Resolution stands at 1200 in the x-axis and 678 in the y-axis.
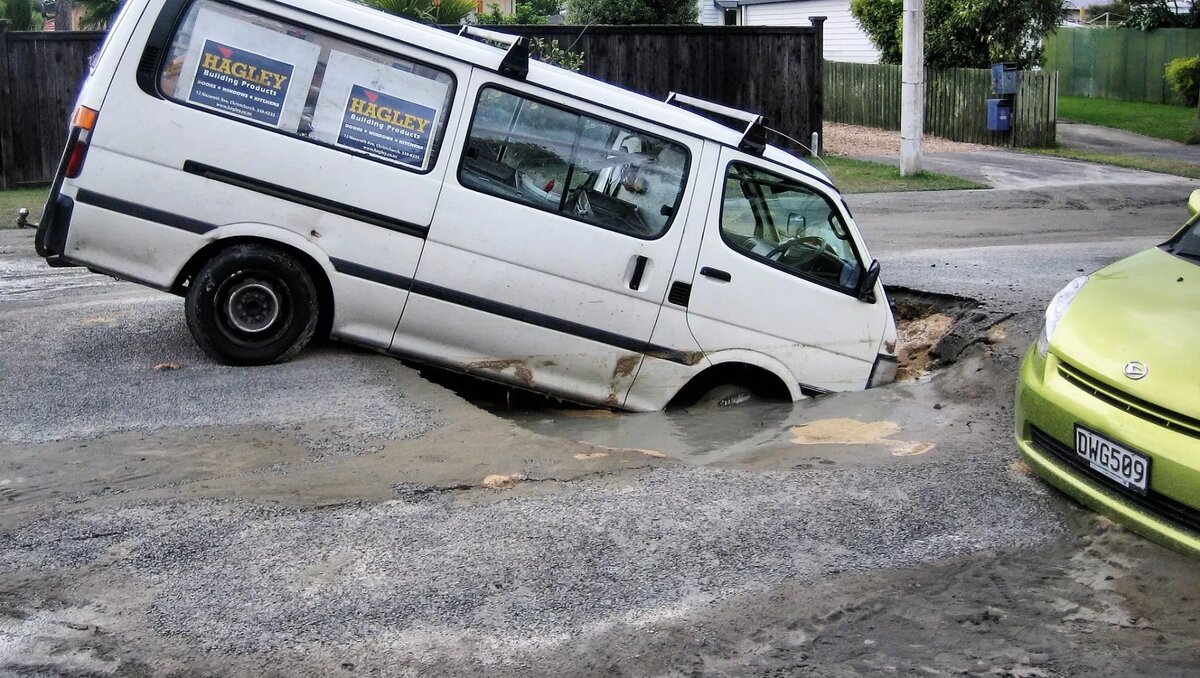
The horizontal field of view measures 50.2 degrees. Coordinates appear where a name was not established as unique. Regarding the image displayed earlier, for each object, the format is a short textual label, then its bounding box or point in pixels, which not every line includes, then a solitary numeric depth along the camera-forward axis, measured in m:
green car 4.84
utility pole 18.83
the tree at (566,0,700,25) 24.45
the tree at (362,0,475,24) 18.03
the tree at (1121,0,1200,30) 35.06
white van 7.12
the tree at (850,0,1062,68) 25.22
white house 35.12
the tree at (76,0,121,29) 21.27
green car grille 4.84
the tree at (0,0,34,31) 25.35
